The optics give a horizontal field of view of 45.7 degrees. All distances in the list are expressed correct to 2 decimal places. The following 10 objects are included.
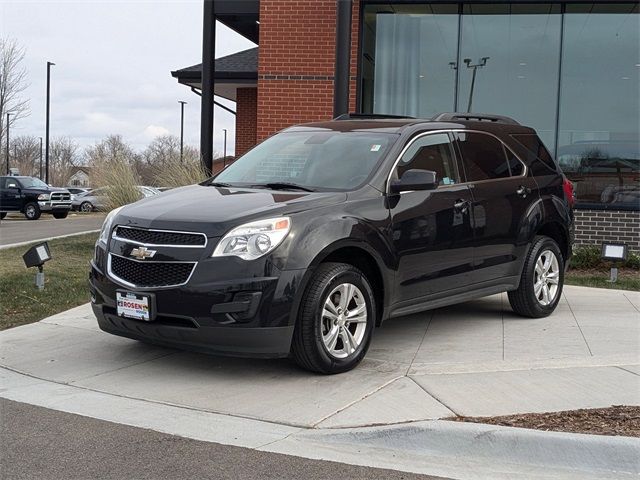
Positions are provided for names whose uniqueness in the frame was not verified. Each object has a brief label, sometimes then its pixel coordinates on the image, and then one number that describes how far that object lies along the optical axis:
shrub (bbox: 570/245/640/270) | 10.67
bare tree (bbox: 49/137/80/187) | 79.68
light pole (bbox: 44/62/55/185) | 48.28
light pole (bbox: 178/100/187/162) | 65.79
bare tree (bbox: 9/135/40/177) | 72.40
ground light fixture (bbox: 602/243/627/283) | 9.46
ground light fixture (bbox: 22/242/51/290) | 8.16
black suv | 5.07
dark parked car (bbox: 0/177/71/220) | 28.17
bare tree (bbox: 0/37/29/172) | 37.03
